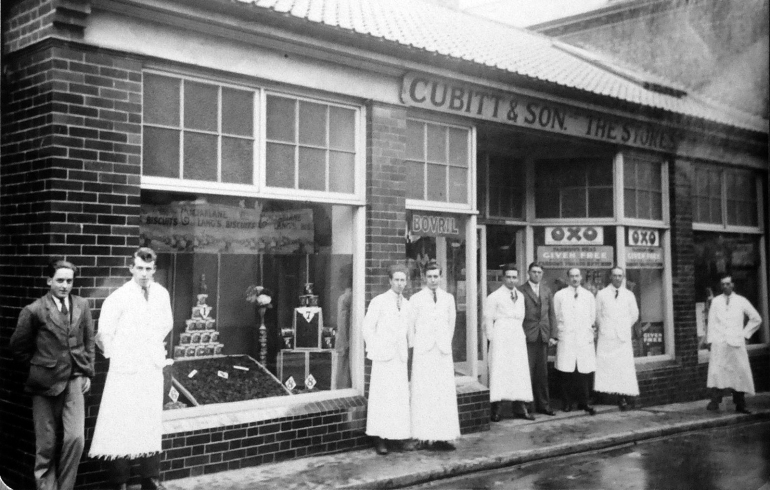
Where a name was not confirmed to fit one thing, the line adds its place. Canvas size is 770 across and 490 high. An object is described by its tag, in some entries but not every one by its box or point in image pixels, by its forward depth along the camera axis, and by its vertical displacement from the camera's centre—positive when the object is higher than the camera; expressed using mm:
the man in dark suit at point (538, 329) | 9922 -772
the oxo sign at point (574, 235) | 11266 +582
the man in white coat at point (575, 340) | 10273 -959
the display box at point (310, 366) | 8000 -1038
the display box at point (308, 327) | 8133 -611
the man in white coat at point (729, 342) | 10672 -1036
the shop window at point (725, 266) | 12398 +105
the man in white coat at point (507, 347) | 9484 -985
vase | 7938 -713
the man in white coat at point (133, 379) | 5898 -882
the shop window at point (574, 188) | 11328 +1324
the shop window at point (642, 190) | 11414 +1323
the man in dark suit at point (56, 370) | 5512 -745
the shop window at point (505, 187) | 11250 +1344
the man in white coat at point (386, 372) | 7695 -1069
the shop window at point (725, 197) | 12414 +1326
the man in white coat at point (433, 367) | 7871 -1052
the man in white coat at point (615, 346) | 10547 -1073
